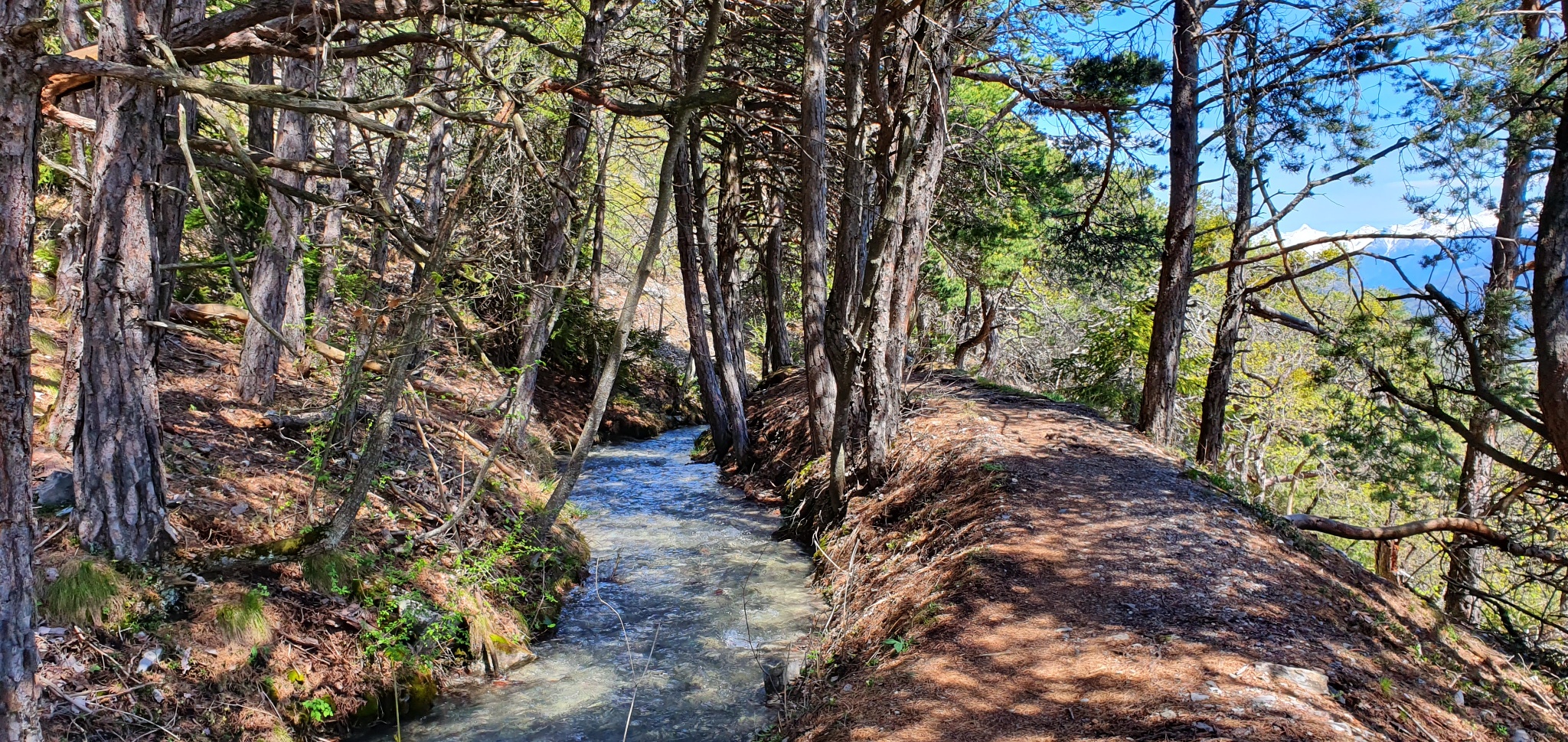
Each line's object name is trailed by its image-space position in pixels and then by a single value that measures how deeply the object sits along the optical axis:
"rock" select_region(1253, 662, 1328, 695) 4.00
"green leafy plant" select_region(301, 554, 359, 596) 5.09
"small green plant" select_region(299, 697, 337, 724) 4.42
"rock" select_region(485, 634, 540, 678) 5.54
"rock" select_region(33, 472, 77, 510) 4.38
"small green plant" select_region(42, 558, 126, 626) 3.90
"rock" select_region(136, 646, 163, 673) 3.94
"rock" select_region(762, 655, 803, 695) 5.27
